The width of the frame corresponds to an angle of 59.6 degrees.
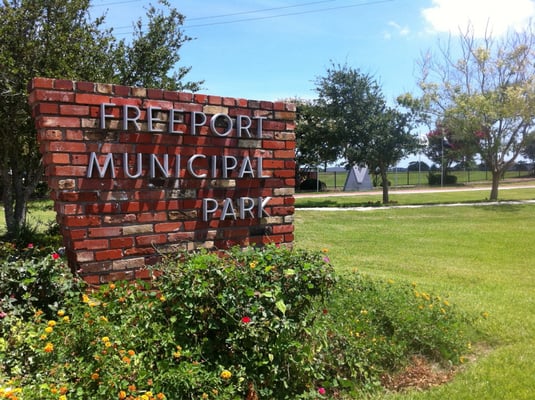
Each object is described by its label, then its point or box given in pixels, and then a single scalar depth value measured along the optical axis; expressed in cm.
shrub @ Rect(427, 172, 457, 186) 3794
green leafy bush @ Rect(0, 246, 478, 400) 233
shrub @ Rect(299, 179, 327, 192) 3272
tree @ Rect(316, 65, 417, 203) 2069
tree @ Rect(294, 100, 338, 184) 2141
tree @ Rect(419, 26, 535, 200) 1972
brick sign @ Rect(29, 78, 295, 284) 321
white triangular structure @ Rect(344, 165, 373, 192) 3409
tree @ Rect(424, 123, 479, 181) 2164
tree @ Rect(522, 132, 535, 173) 4916
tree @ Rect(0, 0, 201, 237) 656
